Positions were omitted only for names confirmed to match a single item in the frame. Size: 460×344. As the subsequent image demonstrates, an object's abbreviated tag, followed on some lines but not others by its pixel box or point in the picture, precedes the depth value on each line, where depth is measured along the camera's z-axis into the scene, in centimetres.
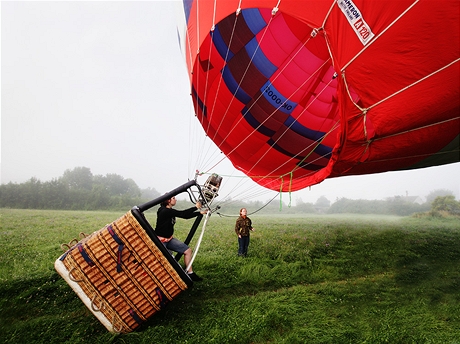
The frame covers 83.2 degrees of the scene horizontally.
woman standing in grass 603
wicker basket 315
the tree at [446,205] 2184
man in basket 395
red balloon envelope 299
